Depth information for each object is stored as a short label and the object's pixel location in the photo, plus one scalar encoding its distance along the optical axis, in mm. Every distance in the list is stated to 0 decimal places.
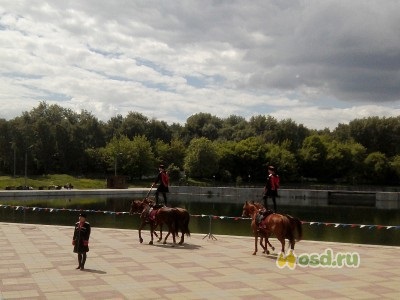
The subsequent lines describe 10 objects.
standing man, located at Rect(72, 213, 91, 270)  13469
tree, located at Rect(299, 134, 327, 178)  87812
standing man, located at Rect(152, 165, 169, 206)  19391
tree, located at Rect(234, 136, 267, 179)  85438
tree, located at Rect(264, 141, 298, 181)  82750
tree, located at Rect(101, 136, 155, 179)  81812
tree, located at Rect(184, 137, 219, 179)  80938
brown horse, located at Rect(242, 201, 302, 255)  14945
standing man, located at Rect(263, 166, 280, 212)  16953
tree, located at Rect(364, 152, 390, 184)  84875
